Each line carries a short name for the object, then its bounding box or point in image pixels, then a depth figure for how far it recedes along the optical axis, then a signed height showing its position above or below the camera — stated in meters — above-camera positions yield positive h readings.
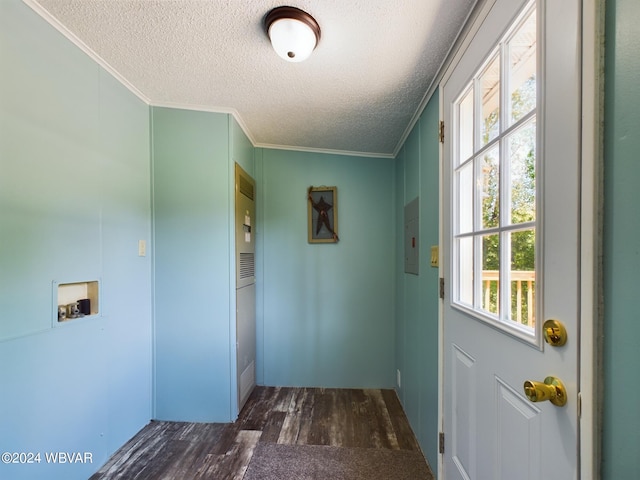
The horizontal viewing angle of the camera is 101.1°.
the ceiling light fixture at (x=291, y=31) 1.08 +0.88
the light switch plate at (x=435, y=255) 1.39 -0.10
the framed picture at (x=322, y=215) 2.45 +0.21
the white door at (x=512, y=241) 0.64 -0.01
